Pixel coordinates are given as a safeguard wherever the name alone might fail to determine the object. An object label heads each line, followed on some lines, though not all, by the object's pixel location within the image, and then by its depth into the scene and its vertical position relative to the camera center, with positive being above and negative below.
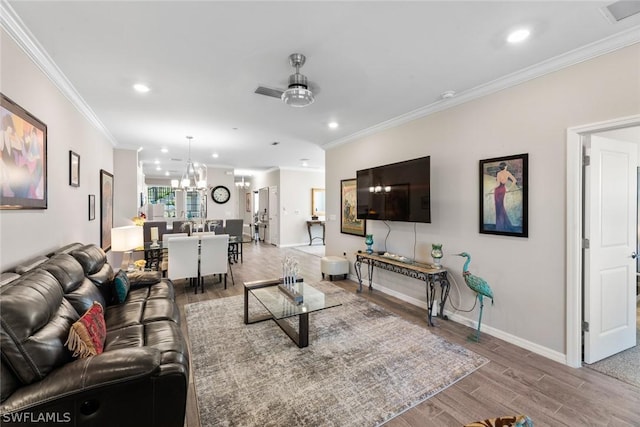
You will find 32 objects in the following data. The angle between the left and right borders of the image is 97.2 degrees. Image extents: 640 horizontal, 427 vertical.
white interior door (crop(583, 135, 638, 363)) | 2.48 -0.33
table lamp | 3.76 -0.35
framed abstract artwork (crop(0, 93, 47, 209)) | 1.86 +0.40
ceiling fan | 2.43 +1.10
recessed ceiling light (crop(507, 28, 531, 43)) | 2.08 +1.34
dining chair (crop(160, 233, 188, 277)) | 4.81 -0.87
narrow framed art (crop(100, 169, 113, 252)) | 4.54 +0.06
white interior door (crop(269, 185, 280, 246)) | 9.59 -0.17
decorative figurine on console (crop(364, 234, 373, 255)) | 4.43 -0.49
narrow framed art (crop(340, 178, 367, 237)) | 5.05 +0.02
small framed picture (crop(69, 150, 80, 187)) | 3.13 +0.50
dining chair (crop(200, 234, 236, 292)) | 4.61 -0.70
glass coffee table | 2.76 -0.97
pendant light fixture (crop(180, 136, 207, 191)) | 5.37 +0.66
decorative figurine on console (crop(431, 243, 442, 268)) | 3.38 -0.50
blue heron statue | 2.88 -0.78
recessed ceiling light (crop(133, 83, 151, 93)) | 2.96 +1.34
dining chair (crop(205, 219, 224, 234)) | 6.92 -0.36
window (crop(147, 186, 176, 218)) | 13.14 +0.74
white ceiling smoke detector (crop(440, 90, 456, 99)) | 3.15 +1.34
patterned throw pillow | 1.62 -0.75
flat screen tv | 3.44 +0.28
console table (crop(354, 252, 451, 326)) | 3.29 -0.76
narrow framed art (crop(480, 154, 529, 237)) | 2.76 +0.17
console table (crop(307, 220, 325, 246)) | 9.83 -0.41
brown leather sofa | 1.28 -0.81
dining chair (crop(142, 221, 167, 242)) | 5.97 -0.33
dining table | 4.69 -0.81
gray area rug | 1.94 -1.35
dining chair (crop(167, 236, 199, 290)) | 4.35 -0.71
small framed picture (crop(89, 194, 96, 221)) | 3.92 +0.08
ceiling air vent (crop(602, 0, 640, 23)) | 1.80 +1.33
